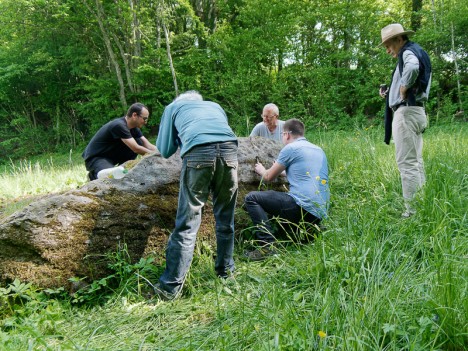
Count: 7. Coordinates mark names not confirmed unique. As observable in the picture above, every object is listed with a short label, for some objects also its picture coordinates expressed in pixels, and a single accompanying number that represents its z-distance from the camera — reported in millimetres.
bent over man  2842
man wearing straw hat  3533
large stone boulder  2834
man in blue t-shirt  3387
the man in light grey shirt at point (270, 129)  5598
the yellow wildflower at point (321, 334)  1532
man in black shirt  5023
